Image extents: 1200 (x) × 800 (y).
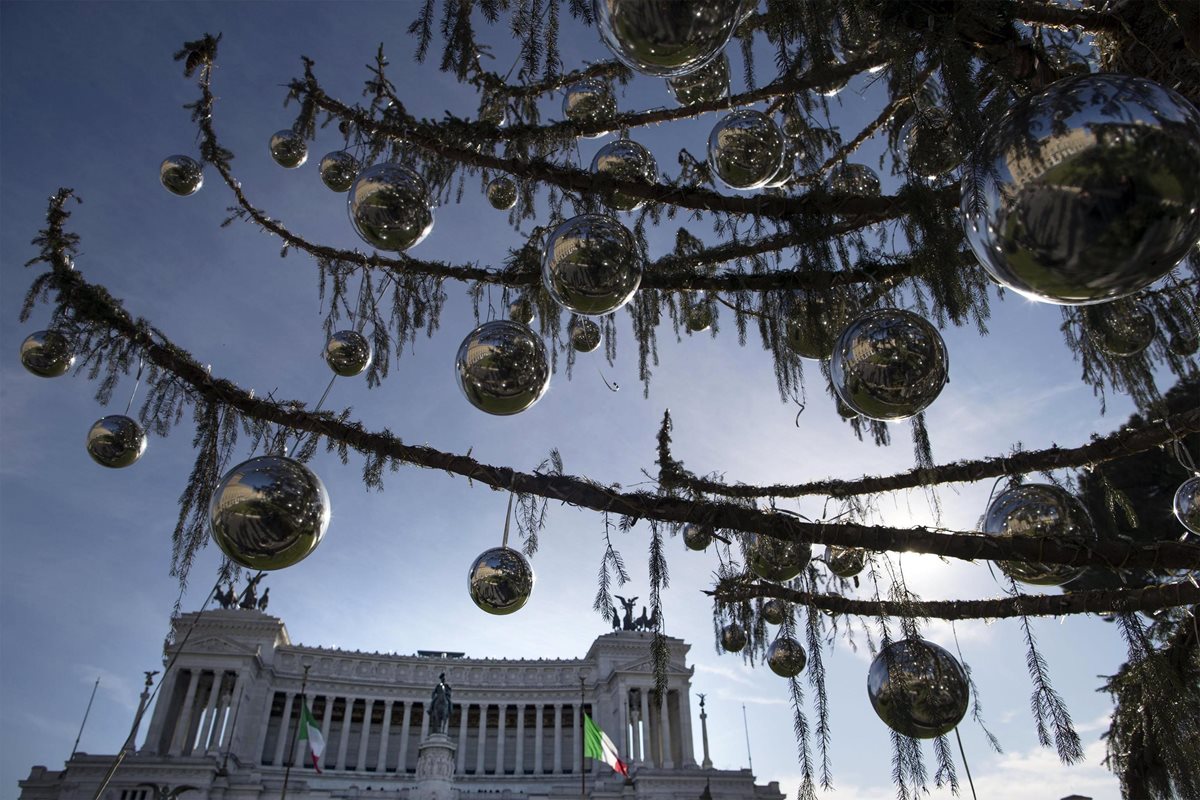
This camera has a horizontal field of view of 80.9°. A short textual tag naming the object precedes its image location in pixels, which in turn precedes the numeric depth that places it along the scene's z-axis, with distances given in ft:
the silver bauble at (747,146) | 10.45
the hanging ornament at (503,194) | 13.82
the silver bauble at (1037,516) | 9.36
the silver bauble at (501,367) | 9.06
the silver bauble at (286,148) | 15.55
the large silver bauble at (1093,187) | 3.69
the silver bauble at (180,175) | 15.71
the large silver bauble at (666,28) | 5.41
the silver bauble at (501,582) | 12.42
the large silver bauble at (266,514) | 7.27
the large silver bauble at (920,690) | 8.97
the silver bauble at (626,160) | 12.59
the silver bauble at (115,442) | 13.57
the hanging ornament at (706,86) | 12.58
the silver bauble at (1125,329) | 10.16
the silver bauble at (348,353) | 14.76
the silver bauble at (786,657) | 16.01
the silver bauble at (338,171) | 14.07
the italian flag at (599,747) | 71.10
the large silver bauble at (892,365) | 7.14
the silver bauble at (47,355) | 14.49
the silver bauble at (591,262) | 8.09
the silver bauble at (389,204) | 9.71
